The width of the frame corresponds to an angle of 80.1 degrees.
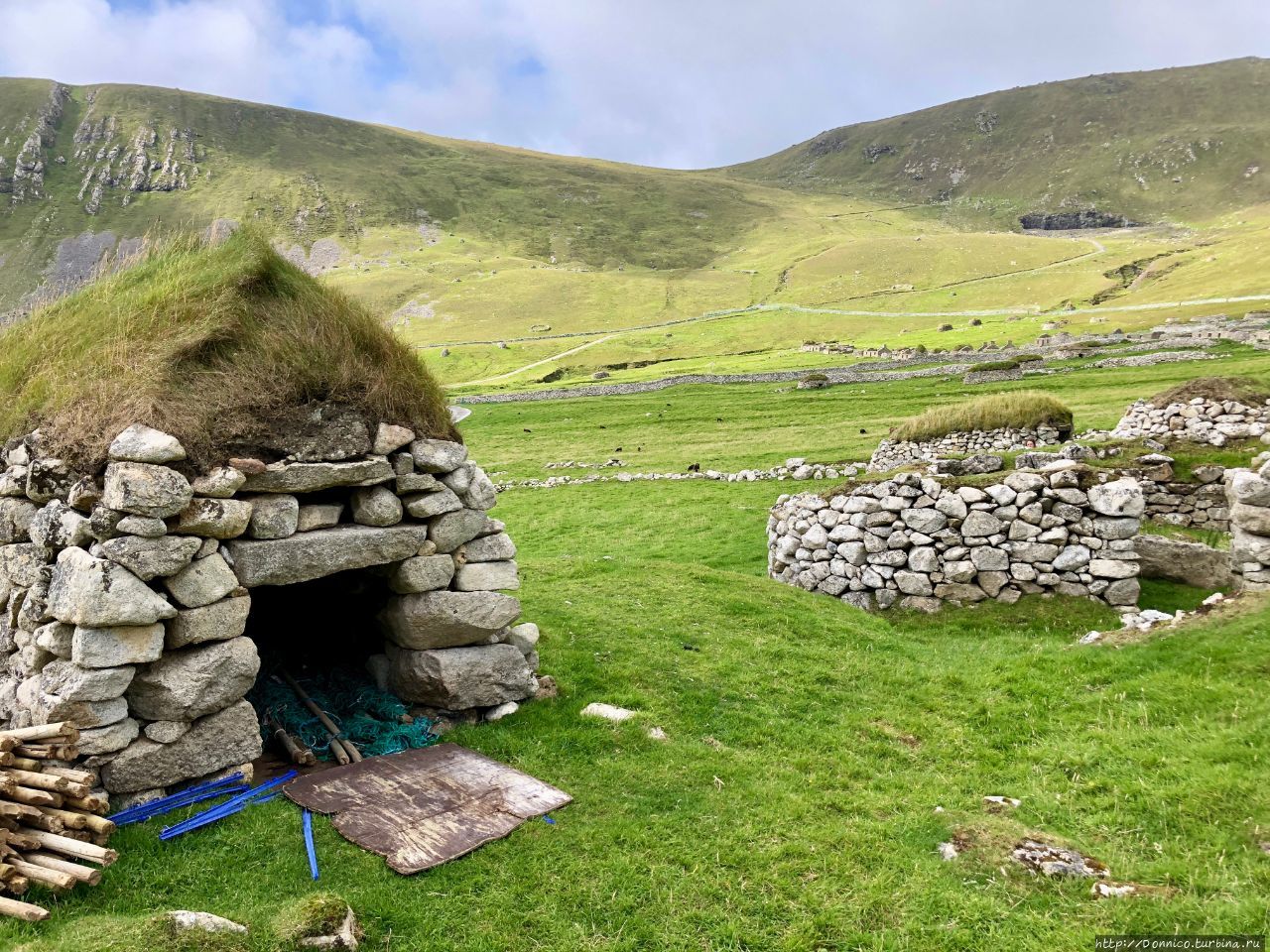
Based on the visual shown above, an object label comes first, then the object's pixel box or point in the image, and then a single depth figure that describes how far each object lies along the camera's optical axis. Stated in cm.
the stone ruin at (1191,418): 2405
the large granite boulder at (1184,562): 1435
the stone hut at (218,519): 729
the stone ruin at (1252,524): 1242
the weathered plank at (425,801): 720
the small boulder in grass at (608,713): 995
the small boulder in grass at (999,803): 771
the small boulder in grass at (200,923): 532
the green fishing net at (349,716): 941
